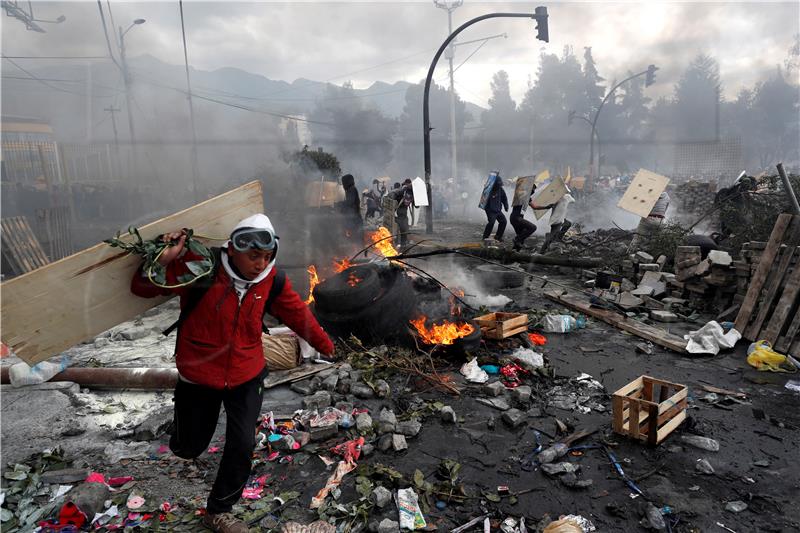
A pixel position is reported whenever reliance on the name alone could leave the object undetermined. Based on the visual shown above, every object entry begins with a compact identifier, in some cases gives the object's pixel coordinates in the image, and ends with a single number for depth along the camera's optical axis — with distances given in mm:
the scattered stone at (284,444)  3862
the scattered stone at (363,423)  4105
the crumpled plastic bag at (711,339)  5875
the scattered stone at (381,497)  3145
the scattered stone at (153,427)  4145
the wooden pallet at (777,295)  5664
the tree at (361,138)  47938
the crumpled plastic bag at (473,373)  5172
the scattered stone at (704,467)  3475
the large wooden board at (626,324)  6145
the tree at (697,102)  58812
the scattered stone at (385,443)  3857
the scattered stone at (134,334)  6832
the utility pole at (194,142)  20717
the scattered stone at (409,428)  4066
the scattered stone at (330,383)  4988
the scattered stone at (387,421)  4082
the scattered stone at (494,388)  4824
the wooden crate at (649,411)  3760
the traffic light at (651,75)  22938
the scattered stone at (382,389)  4840
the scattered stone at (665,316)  7178
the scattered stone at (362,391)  4836
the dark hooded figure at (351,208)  11164
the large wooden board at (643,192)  10164
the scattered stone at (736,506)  3062
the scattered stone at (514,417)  4202
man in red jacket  2727
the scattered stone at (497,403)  4577
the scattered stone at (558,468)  3467
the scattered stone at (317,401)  4609
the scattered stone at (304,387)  4998
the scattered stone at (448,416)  4312
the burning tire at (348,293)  5949
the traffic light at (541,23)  12953
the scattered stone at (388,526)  2895
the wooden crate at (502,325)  6102
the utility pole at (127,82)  24823
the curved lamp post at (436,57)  12963
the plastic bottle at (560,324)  6887
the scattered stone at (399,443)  3829
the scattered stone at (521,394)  4680
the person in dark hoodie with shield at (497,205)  13375
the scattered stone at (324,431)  4004
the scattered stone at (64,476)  3466
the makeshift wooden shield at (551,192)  12094
